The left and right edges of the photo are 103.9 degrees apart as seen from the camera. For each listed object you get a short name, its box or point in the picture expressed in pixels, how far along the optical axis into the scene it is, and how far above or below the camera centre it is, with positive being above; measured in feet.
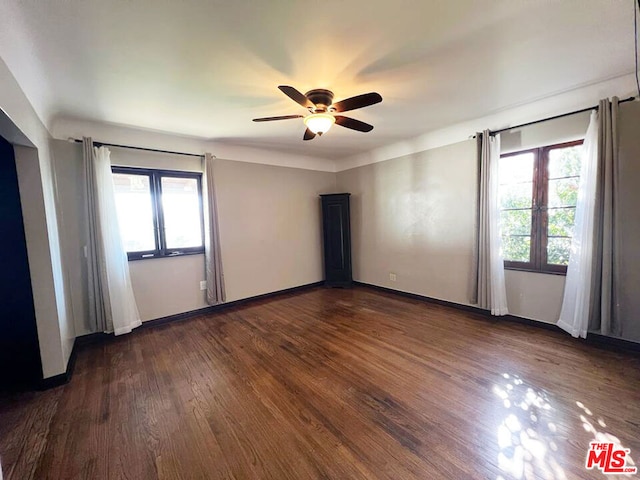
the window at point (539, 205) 9.10 +0.35
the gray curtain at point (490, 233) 10.21 -0.72
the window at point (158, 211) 10.74 +0.79
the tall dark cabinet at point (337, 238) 16.37 -1.07
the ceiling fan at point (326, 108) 6.55 +3.19
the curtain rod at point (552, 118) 7.74 +3.44
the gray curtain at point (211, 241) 12.21 -0.71
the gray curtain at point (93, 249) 9.46 -0.71
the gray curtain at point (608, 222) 7.79 -0.34
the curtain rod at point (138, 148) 9.79 +3.48
